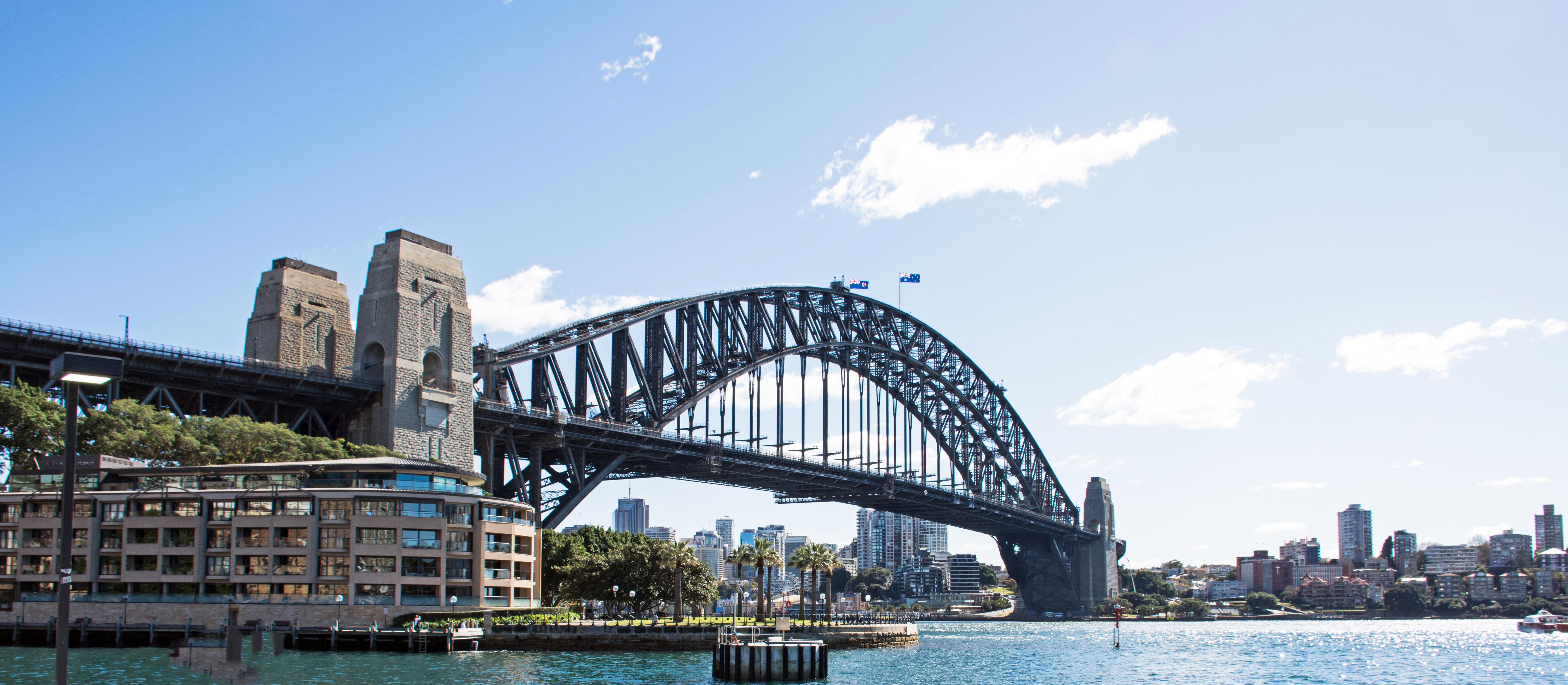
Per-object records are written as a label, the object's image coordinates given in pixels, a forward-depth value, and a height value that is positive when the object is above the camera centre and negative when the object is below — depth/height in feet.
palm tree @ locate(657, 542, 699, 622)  284.00 -6.47
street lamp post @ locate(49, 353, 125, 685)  56.39 +5.08
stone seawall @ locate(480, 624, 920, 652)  226.99 -19.78
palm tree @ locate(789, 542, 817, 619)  306.55 -7.29
